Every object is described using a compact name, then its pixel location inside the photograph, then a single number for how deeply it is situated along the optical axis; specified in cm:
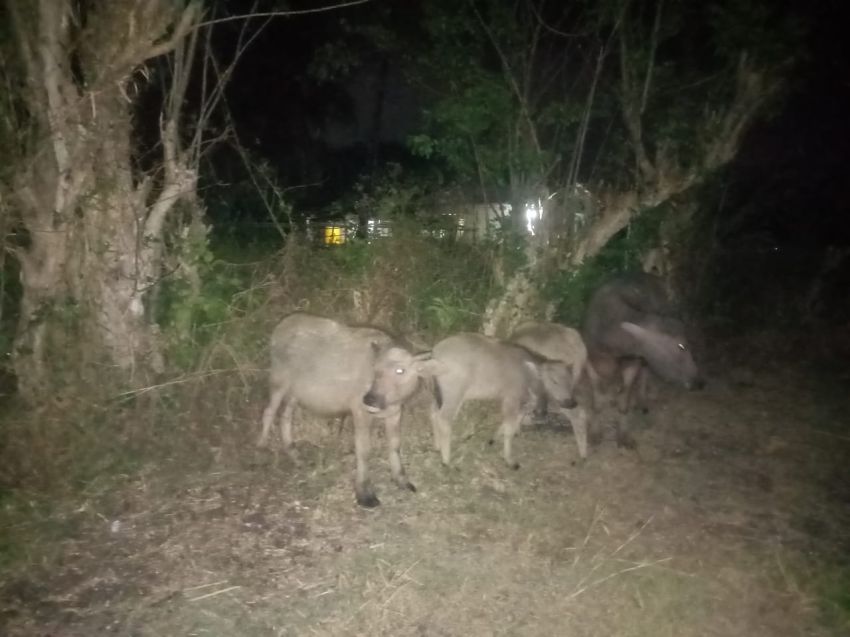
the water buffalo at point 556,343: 827
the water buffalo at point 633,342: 862
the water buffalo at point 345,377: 661
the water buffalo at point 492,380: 727
